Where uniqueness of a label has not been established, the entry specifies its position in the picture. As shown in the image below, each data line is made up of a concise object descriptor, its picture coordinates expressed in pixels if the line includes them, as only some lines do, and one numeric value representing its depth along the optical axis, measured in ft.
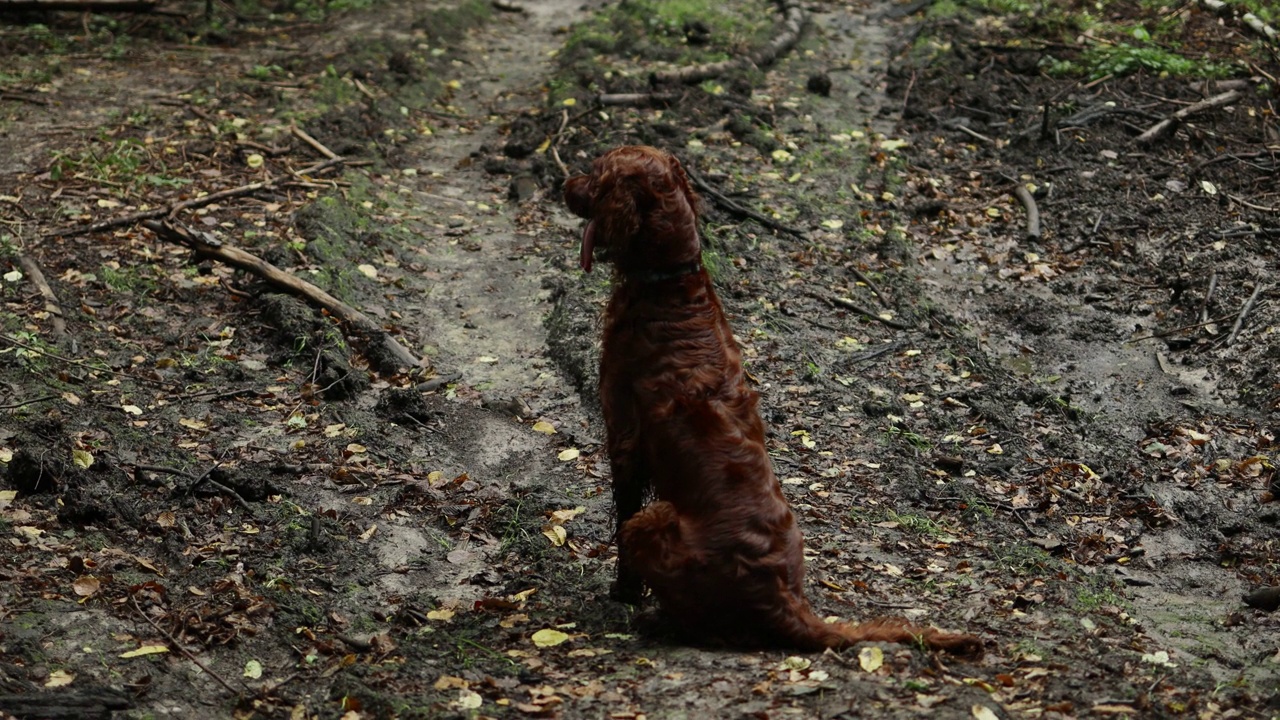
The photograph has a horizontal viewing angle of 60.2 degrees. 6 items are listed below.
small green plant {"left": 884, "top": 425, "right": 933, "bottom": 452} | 24.85
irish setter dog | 15.55
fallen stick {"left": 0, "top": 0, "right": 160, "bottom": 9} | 42.70
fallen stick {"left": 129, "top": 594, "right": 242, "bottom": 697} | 14.98
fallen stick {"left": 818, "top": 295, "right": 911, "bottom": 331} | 29.48
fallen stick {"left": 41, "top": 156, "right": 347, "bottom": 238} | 28.81
